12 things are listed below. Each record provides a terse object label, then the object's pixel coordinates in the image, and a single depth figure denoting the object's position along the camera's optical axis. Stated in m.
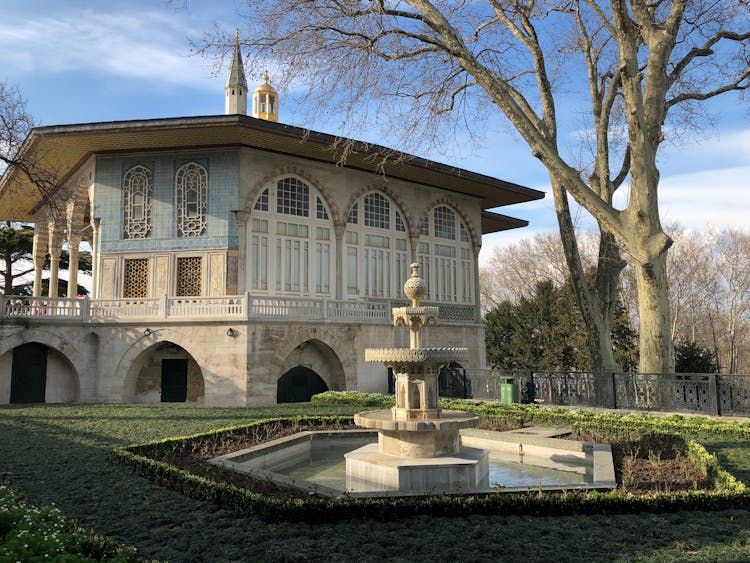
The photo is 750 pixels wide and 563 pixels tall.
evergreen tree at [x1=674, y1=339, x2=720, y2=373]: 20.57
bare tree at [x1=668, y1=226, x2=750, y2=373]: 33.38
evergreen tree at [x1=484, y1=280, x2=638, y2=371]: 24.59
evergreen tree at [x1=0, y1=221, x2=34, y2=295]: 28.92
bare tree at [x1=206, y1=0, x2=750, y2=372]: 12.34
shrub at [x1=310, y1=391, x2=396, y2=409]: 14.68
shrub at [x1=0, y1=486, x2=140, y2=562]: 3.71
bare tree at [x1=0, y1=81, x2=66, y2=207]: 14.77
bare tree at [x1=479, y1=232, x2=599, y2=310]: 35.84
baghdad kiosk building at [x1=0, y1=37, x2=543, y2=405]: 16.52
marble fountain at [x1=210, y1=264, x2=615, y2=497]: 6.80
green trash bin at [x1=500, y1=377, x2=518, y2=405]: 14.55
